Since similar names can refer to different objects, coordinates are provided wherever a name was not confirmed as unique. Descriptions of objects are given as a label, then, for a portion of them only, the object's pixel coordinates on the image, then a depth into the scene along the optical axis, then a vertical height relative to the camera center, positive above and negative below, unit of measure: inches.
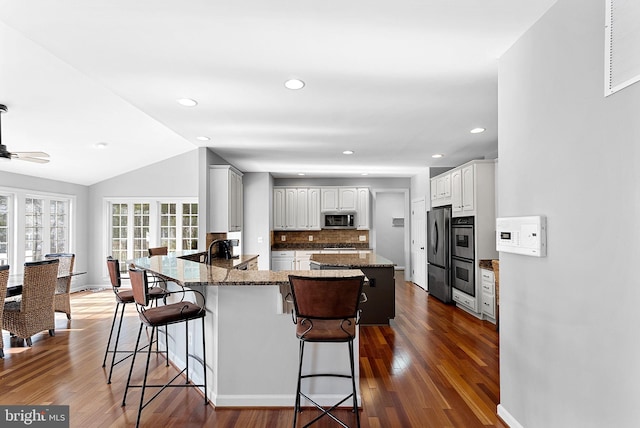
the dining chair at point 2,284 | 137.6 -25.6
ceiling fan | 148.0 +29.2
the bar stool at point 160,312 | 96.7 -26.6
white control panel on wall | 77.1 -4.2
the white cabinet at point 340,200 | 319.3 +16.7
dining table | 142.2 -27.0
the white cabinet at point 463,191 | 201.3 +16.3
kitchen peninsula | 101.9 -38.9
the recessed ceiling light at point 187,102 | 127.7 +43.3
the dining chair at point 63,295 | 187.3 -40.5
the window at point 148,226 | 290.7 -5.7
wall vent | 54.2 +27.8
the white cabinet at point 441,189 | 234.7 +20.3
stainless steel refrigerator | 229.3 -23.9
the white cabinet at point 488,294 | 180.1 -40.1
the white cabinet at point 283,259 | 308.5 -35.6
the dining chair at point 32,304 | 151.6 -37.3
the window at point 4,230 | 220.1 -6.6
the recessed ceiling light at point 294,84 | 111.7 +43.5
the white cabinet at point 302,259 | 308.3 -35.6
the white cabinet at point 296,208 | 319.9 +9.5
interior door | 281.1 -20.7
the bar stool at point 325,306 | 80.9 -20.6
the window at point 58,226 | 260.0 -5.1
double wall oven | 200.5 -22.7
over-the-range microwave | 315.3 -2.3
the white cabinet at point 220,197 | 205.9 +12.8
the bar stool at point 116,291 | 129.3 -27.2
